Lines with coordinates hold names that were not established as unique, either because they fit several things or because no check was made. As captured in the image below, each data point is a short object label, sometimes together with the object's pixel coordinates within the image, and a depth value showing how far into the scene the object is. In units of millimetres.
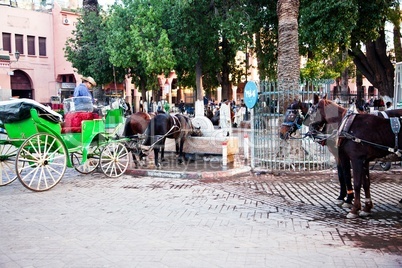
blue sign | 12157
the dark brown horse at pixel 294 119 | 9461
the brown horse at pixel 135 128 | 12891
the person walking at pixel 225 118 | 18409
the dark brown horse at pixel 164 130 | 12555
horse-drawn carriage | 8961
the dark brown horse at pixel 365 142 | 7133
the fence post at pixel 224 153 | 12875
